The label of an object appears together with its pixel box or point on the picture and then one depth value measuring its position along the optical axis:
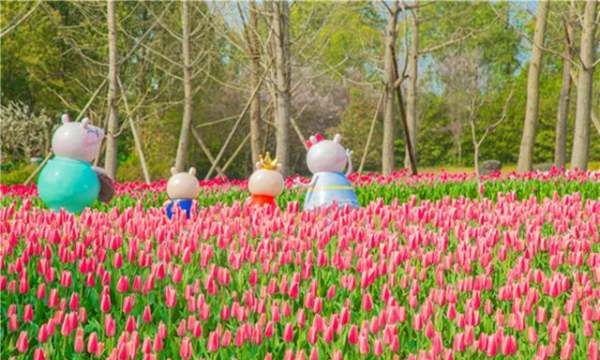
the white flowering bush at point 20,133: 29.41
